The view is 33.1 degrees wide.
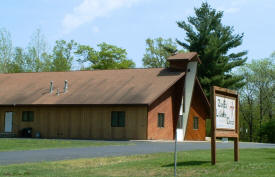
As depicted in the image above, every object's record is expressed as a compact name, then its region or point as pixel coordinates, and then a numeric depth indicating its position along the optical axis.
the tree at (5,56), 66.94
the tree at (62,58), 74.44
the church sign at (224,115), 14.77
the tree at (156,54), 75.06
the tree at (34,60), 70.78
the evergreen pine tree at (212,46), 54.16
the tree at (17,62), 70.88
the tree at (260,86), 69.44
